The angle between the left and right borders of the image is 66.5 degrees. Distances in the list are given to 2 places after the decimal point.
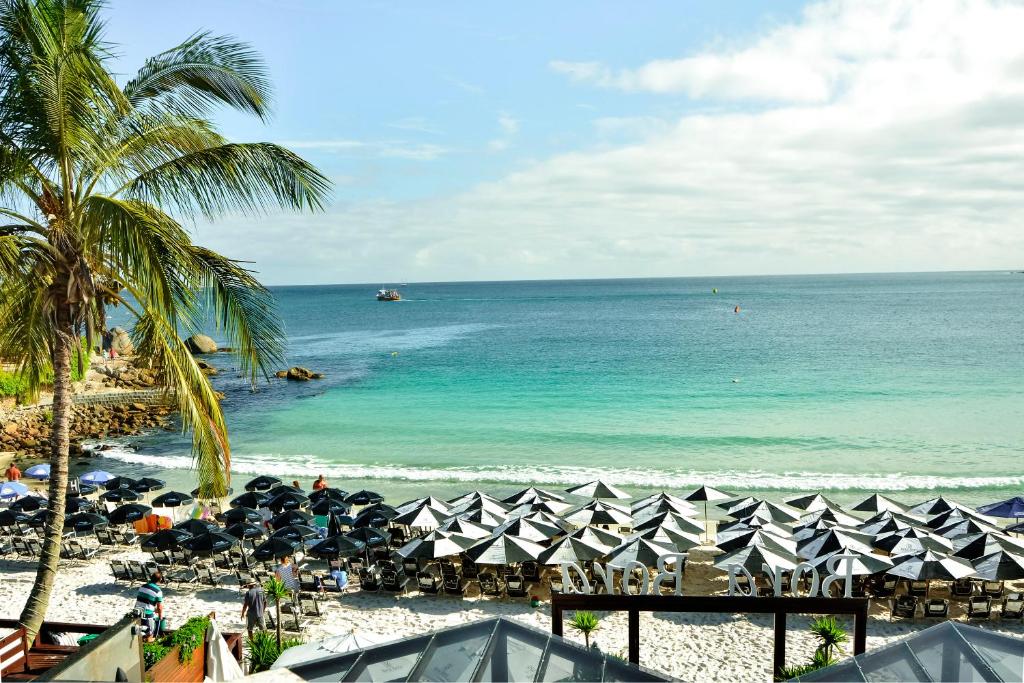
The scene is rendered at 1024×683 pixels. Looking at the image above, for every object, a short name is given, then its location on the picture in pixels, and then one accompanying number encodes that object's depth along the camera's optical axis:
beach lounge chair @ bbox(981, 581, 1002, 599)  14.91
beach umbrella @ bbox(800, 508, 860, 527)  17.25
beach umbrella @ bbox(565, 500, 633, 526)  18.25
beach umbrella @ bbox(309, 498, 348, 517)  20.03
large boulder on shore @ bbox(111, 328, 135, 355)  63.91
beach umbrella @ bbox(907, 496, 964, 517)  18.38
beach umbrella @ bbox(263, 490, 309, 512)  20.58
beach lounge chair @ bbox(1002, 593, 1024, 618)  14.16
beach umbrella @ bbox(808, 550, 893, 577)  14.40
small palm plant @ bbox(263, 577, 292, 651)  12.57
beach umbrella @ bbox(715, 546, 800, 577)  14.69
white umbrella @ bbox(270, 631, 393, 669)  10.26
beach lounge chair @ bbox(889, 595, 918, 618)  14.16
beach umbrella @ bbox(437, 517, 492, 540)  16.81
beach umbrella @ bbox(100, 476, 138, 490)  22.92
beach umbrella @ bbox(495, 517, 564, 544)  16.77
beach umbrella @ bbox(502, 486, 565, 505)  19.83
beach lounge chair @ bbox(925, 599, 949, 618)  14.27
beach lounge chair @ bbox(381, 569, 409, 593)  15.73
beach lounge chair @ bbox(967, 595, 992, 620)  14.20
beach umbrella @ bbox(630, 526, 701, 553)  16.02
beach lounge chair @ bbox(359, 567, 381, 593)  15.80
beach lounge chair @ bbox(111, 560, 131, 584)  16.27
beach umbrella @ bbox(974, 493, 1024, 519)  17.97
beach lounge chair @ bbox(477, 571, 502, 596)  15.74
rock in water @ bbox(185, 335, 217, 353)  74.19
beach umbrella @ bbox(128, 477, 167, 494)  22.80
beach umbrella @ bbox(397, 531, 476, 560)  15.88
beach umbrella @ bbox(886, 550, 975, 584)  14.20
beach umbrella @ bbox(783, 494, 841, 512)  19.11
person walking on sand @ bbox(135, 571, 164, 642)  12.52
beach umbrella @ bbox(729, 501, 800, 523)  18.22
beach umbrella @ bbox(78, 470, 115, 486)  23.47
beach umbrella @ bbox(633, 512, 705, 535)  16.98
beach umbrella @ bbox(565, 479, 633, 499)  20.91
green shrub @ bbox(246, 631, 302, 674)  11.57
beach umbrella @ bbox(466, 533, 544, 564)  15.45
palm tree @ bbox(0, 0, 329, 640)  8.73
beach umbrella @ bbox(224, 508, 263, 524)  18.97
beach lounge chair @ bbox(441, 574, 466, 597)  15.62
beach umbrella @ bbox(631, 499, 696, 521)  18.04
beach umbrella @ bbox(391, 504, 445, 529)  18.39
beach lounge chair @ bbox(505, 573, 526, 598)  15.50
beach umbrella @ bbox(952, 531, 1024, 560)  14.97
